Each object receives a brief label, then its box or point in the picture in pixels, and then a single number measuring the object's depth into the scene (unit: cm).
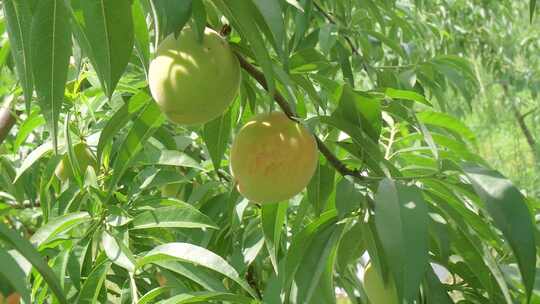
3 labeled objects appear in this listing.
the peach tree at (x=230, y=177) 55
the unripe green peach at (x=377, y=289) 75
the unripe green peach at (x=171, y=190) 120
